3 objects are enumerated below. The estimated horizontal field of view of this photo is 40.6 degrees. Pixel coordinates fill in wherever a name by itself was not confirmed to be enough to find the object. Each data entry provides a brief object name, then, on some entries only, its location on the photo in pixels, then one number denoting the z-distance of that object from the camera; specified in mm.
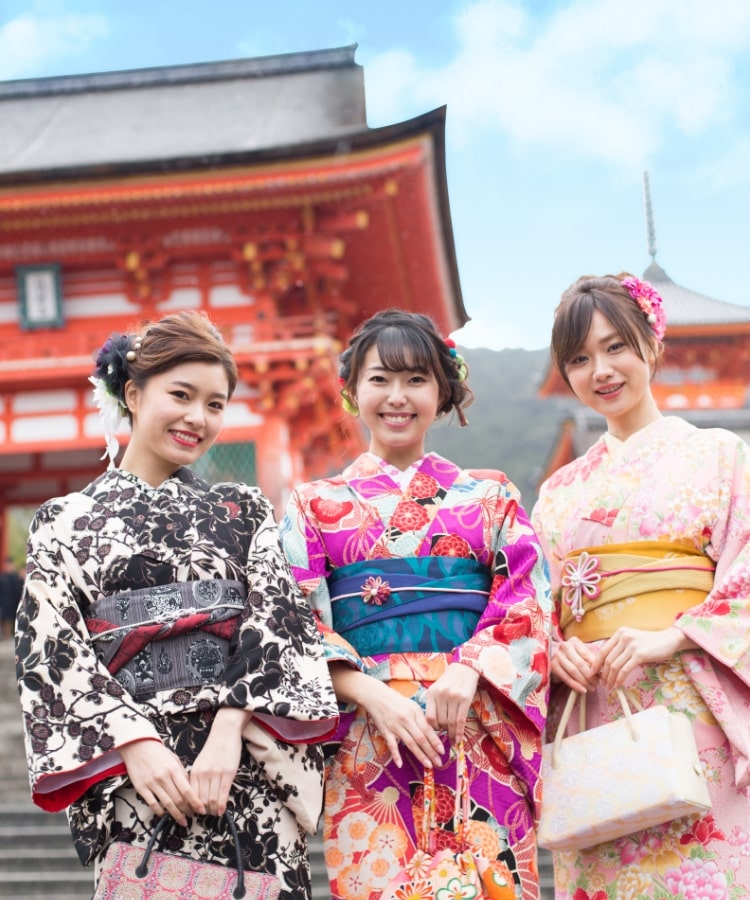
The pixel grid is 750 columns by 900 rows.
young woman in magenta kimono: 2088
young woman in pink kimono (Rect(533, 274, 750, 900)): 2264
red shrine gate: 8797
